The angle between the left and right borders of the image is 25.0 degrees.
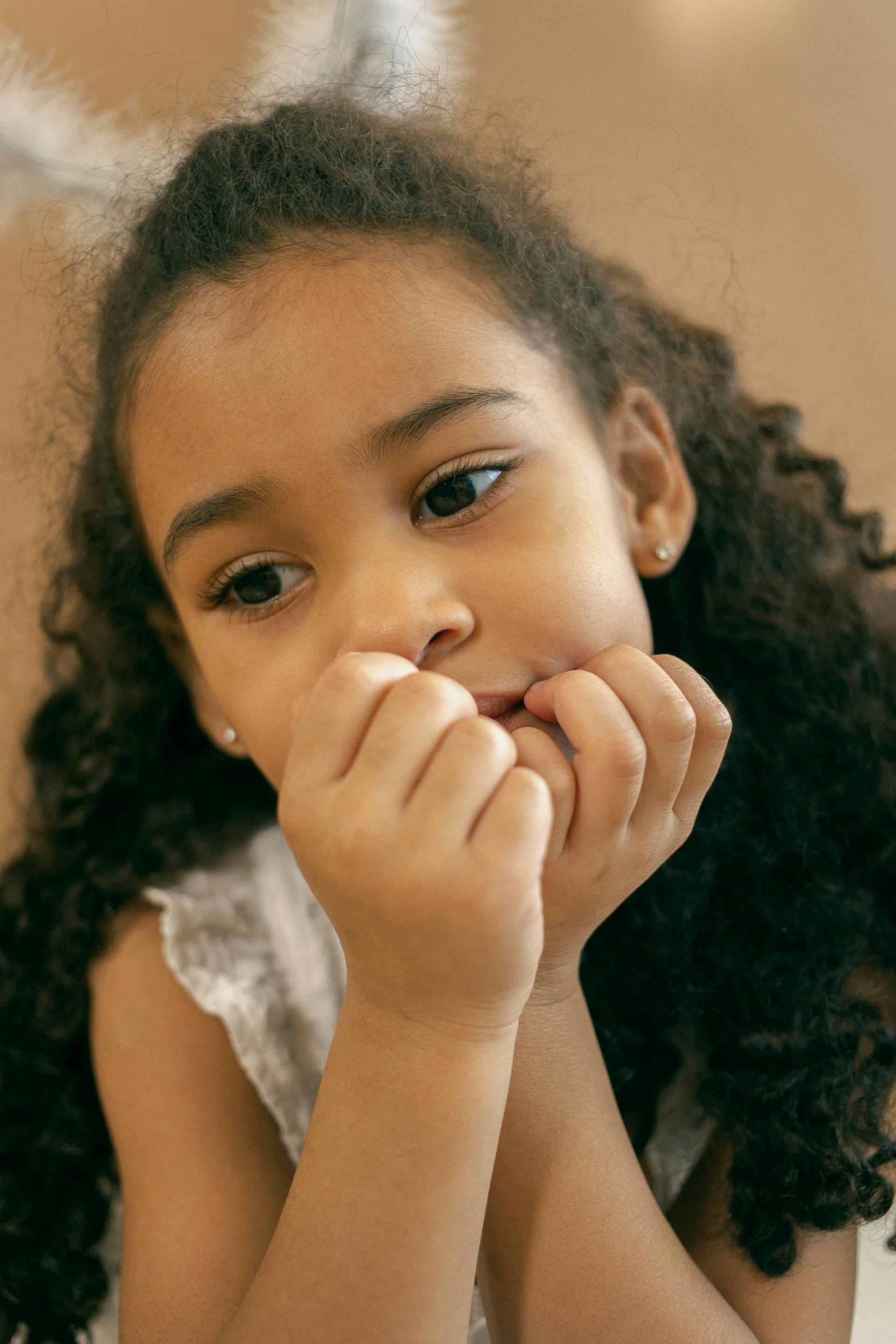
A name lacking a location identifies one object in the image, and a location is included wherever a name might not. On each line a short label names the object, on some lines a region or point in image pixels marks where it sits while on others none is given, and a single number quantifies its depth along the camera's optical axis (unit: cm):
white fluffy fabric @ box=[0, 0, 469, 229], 60
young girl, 42
